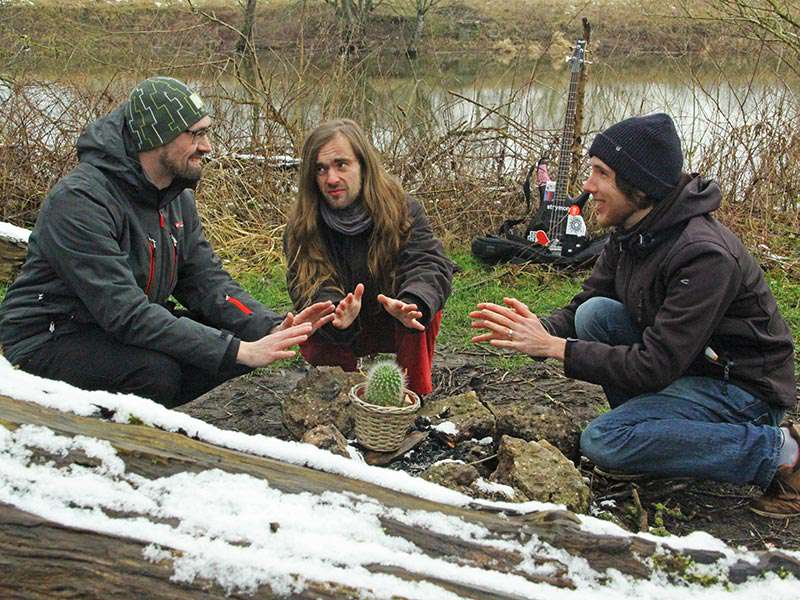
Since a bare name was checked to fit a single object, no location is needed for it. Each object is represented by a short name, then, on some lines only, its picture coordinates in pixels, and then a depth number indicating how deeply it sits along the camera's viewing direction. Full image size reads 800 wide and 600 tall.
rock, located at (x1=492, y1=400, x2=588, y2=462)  3.43
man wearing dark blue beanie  3.00
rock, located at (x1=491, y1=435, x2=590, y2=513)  2.93
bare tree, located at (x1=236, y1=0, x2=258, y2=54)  8.56
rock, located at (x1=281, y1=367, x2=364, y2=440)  3.54
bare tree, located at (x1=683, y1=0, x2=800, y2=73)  7.45
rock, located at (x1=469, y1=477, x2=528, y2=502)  2.87
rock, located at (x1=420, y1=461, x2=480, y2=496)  2.95
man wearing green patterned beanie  3.11
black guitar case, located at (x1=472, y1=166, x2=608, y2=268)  6.34
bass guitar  6.32
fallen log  1.63
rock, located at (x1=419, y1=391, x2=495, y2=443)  3.55
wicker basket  3.26
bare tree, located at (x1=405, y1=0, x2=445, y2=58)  11.52
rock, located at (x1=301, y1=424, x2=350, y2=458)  3.09
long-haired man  3.84
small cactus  3.29
